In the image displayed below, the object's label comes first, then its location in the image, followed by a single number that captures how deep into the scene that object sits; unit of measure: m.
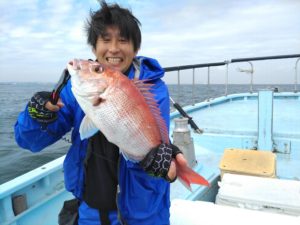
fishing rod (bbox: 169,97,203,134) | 4.08
